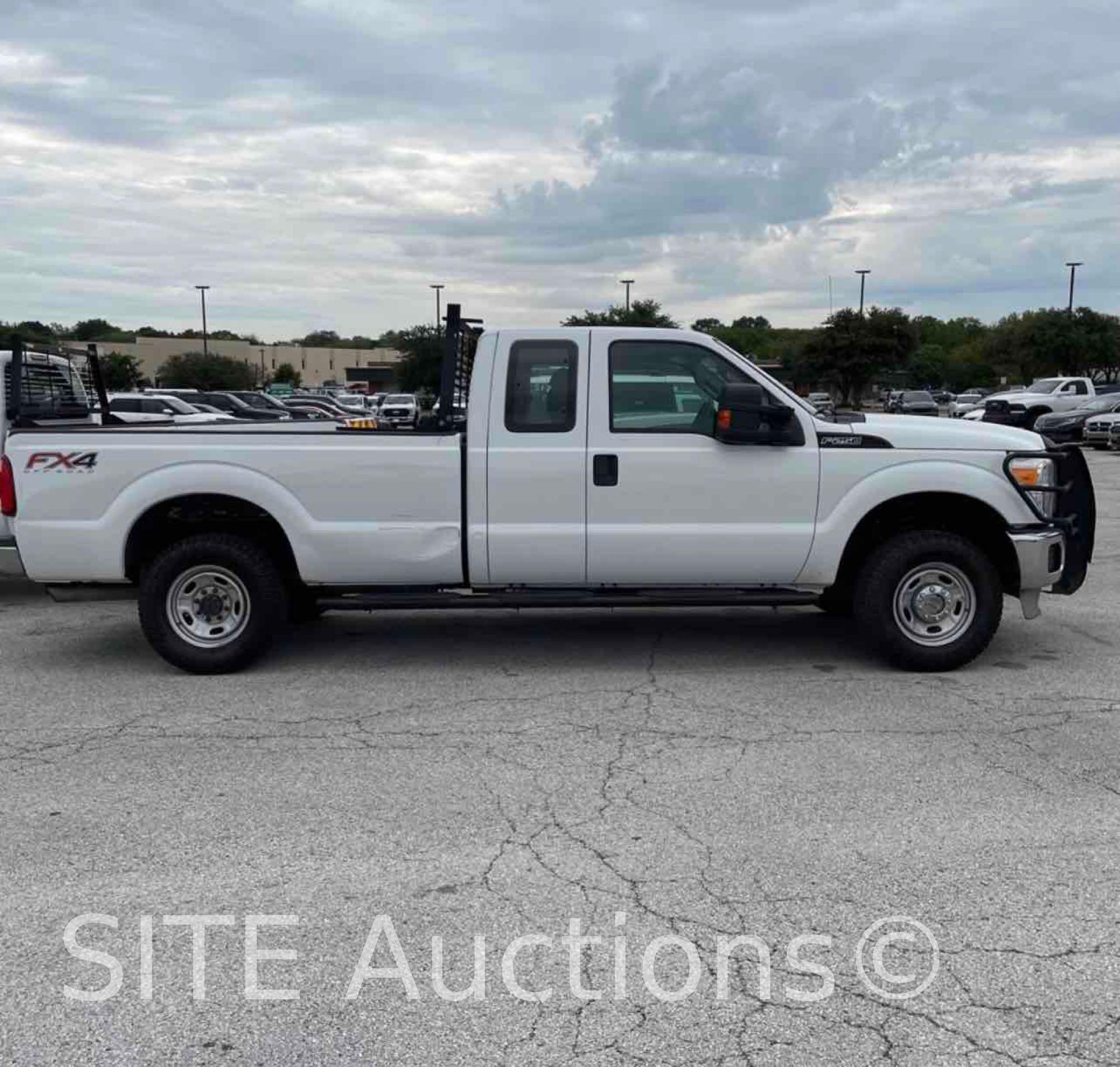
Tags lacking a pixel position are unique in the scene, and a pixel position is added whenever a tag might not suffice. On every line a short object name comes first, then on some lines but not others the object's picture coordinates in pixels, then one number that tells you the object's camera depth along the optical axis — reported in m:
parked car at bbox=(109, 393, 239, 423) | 22.67
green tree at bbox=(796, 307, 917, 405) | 57.00
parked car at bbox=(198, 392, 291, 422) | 30.99
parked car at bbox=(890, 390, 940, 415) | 52.31
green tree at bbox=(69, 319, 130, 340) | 120.23
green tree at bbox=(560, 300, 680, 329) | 45.94
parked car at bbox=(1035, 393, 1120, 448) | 29.25
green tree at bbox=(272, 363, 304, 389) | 116.00
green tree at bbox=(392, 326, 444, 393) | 42.22
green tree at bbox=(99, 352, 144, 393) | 69.00
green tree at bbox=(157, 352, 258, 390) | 75.25
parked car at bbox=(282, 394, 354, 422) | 40.56
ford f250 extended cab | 6.83
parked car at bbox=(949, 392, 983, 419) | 45.47
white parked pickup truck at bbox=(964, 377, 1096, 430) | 33.84
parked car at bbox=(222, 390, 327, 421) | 37.44
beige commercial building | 114.62
